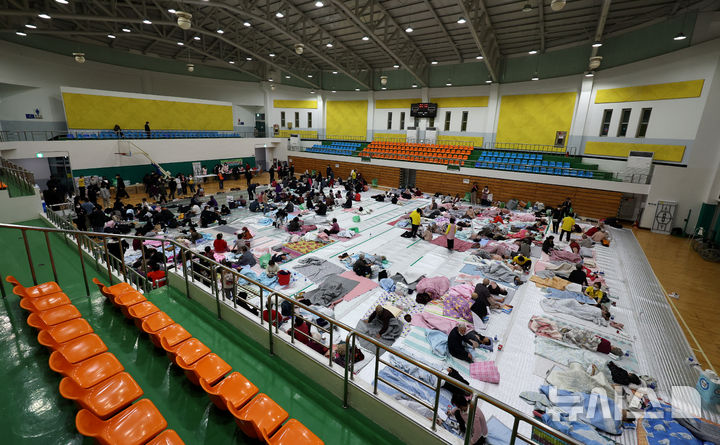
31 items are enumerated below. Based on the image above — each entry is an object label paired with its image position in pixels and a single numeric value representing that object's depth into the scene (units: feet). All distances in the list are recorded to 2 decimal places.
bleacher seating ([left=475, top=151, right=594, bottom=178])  65.67
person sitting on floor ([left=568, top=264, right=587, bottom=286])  33.24
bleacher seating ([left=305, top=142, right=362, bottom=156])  100.23
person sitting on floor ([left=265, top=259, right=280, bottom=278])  33.01
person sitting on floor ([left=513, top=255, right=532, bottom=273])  37.04
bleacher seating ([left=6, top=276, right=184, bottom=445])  10.29
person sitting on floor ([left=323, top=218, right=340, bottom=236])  46.19
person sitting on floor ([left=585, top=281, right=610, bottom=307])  29.84
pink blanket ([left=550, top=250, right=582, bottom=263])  40.04
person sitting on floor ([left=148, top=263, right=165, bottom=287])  24.43
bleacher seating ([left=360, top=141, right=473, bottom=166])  82.53
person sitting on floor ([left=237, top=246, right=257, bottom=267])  34.97
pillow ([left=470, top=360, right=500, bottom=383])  20.74
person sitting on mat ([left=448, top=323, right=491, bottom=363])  22.50
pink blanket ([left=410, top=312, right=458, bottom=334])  25.73
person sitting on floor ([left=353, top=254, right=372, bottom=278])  34.30
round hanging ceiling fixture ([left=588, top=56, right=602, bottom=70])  54.82
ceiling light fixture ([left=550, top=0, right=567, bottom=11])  35.83
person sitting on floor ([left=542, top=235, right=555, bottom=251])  42.50
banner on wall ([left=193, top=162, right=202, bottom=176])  85.97
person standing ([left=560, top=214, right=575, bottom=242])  46.75
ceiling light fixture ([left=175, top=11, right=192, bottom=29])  38.96
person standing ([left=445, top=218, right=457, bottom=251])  43.39
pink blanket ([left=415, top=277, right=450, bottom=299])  30.53
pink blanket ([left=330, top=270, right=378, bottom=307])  30.01
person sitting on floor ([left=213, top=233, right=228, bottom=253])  38.42
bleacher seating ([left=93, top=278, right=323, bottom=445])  11.01
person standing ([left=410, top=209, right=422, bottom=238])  46.91
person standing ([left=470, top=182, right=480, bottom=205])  72.28
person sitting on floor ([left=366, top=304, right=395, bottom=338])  24.76
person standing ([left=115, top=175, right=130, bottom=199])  62.39
